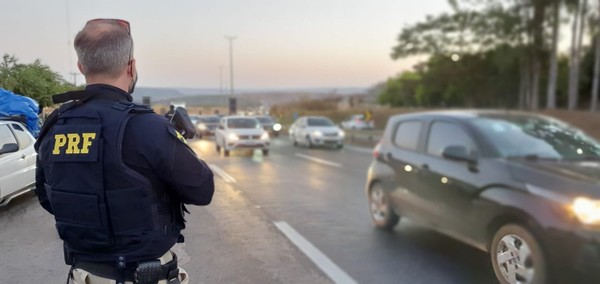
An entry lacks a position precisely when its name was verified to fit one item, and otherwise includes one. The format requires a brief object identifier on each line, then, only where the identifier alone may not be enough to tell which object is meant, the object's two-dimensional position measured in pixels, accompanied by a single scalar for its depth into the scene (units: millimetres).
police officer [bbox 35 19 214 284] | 1836
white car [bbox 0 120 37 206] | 7105
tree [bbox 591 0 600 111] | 29078
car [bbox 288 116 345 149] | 22547
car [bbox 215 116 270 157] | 19078
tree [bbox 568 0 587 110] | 29766
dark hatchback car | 3844
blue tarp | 3824
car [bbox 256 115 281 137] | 28573
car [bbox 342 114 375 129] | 36788
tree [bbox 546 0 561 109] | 31094
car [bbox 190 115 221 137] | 18809
